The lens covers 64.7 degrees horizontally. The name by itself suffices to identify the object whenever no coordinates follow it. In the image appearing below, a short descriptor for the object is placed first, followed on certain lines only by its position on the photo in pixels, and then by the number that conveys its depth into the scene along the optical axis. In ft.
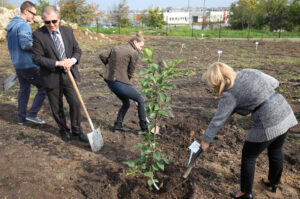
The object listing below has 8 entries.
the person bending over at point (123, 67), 11.59
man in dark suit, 10.21
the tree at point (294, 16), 72.63
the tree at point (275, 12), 76.54
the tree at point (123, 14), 99.91
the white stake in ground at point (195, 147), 7.84
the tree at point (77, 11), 74.18
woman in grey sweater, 6.76
